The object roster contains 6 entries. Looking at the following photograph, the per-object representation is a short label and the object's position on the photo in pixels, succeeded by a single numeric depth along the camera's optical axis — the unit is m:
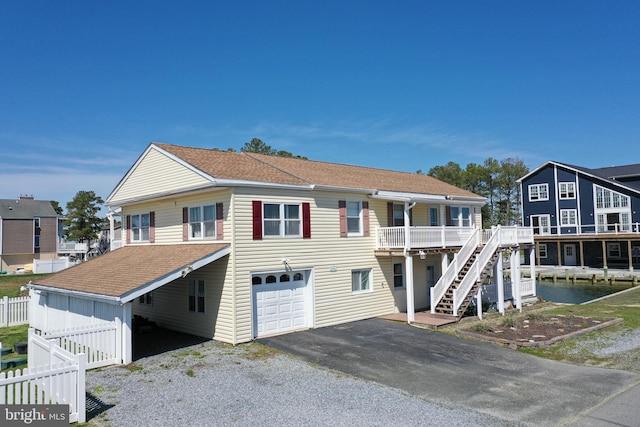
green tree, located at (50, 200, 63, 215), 89.42
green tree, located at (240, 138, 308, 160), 56.69
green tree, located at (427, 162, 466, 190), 72.88
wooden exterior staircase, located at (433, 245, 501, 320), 18.42
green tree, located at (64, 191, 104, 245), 73.12
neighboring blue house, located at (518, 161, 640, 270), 42.75
